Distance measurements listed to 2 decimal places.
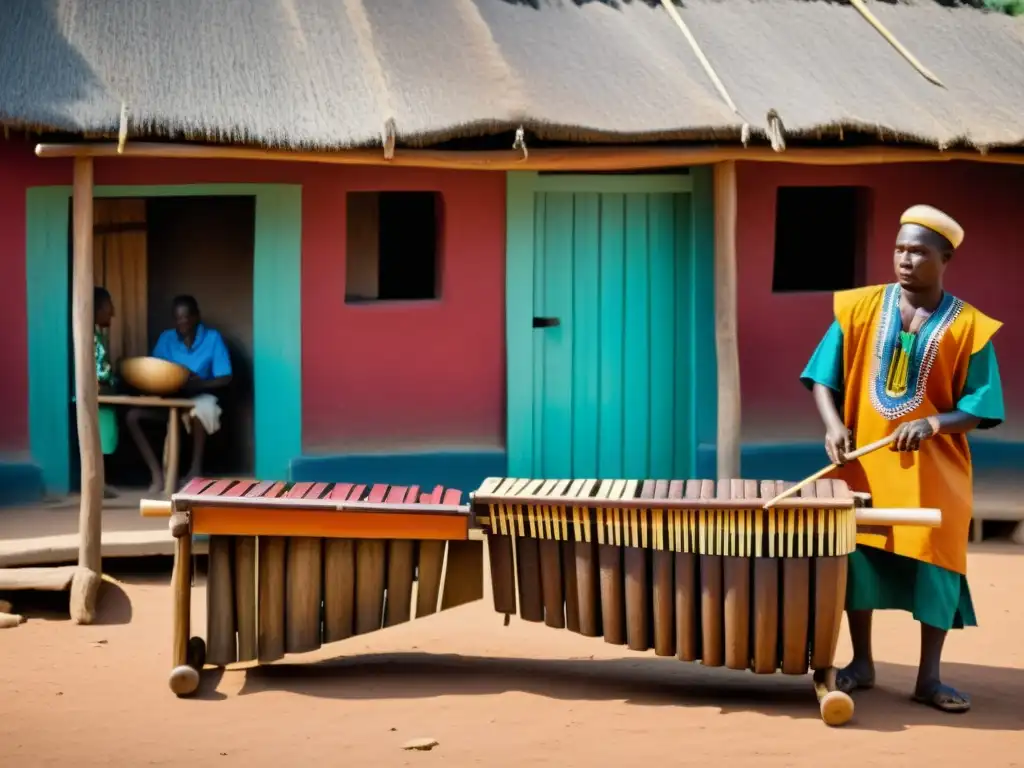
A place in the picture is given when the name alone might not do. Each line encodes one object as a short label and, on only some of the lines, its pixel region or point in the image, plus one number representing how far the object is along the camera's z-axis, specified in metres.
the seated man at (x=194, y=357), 9.74
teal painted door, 10.02
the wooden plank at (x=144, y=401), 9.53
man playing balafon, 6.11
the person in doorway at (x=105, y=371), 9.54
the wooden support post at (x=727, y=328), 9.16
